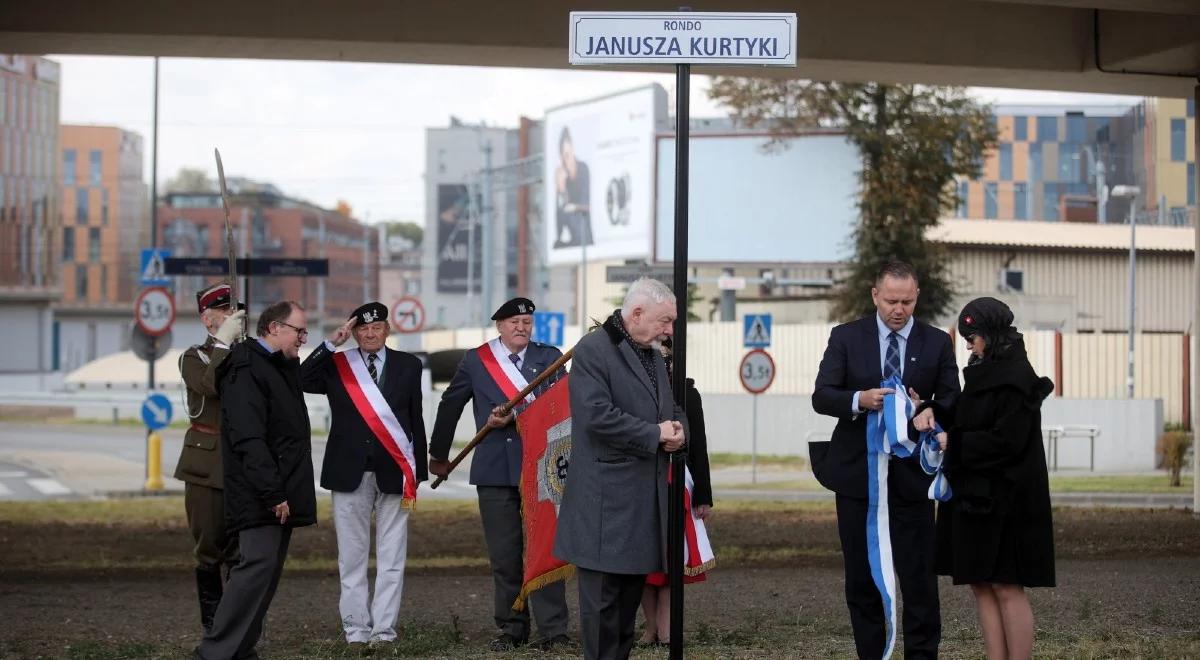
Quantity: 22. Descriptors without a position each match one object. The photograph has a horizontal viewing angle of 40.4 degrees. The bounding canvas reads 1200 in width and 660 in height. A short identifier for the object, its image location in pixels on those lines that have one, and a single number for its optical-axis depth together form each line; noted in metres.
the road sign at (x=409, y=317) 34.81
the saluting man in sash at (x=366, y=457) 9.21
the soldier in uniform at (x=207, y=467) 8.93
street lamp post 34.45
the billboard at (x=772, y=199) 38.25
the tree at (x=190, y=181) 145.12
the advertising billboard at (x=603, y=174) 44.69
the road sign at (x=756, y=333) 26.77
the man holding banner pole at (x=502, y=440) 9.23
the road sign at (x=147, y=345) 24.33
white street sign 6.67
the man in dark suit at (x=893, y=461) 7.44
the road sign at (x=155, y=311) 23.81
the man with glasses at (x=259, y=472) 7.96
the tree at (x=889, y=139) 37.47
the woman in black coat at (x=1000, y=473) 6.87
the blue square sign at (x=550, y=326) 32.09
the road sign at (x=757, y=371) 25.88
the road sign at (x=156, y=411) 22.53
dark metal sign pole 6.70
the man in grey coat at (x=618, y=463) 6.55
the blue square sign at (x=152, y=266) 23.38
